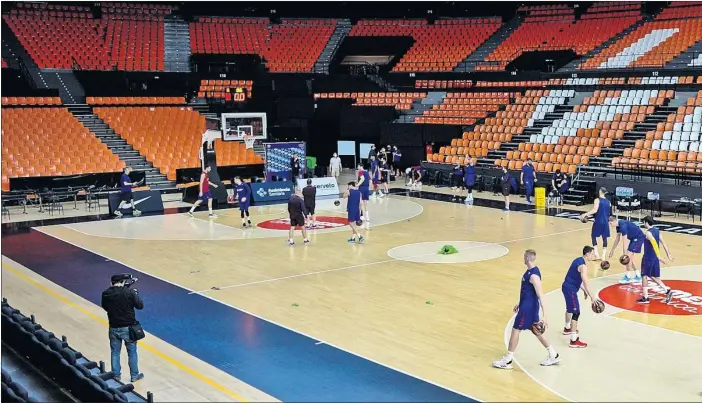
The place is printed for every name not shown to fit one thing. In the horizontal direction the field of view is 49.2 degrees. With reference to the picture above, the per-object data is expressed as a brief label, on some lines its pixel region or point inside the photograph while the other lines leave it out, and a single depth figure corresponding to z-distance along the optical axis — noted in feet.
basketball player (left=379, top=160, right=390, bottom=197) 99.60
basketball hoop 106.32
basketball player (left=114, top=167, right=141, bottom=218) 81.87
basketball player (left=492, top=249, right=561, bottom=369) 32.99
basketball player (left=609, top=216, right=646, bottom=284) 46.93
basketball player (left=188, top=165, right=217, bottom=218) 80.07
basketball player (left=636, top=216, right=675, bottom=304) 43.52
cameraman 32.83
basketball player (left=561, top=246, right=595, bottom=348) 36.22
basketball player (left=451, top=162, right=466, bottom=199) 98.63
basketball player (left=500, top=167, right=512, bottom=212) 81.92
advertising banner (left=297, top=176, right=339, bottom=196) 97.66
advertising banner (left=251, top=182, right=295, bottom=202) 94.48
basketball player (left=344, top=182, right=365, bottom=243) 63.05
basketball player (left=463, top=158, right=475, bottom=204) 90.15
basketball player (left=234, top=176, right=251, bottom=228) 72.02
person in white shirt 114.01
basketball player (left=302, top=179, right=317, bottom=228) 67.36
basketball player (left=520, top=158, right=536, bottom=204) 87.56
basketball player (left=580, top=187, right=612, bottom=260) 56.13
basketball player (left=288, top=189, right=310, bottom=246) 61.31
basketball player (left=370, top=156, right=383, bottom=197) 94.99
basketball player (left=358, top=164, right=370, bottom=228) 74.13
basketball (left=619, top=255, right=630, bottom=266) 44.45
